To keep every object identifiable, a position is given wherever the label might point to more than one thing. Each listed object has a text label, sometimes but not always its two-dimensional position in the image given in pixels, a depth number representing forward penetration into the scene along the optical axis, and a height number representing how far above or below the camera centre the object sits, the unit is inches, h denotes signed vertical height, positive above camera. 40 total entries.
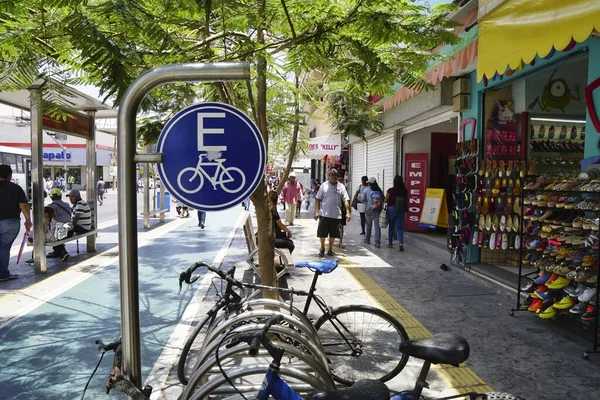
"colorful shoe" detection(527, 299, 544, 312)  209.7 -57.6
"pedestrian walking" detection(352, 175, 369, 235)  454.6 -21.4
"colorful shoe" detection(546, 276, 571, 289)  198.4 -44.6
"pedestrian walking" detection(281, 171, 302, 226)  611.5 -19.9
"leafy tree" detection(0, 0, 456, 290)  101.1 +40.2
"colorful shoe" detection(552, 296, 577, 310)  194.9 -52.5
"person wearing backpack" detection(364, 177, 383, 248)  432.5 -23.2
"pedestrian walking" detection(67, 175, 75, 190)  1567.8 -5.6
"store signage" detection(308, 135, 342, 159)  660.1 +51.3
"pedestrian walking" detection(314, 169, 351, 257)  385.7 -24.4
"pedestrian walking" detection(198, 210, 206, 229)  579.6 -51.1
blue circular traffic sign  74.7 +3.9
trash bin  829.8 -41.9
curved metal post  71.8 +4.7
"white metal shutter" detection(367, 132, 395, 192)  570.9 +29.8
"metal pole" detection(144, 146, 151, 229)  565.0 -30.6
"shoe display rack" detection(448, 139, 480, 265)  322.3 -14.7
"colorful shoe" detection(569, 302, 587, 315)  189.3 -53.1
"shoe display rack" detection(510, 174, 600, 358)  185.6 -29.7
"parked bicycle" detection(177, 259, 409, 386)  161.9 -55.5
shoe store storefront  183.2 +12.3
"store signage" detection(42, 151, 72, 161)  1493.6 +79.4
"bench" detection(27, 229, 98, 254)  335.9 -46.8
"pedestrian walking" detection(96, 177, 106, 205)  1115.3 -23.5
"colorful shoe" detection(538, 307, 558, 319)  202.1 -58.7
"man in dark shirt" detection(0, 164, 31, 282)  298.5 -23.1
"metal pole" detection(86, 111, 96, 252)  410.6 +2.3
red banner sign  490.3 -2.4
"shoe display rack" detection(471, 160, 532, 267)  295.1 -18.2
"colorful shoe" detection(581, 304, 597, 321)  182.9 -53.2
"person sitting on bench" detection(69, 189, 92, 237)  384.2 -30.1
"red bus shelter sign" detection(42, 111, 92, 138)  338.1 +43.3
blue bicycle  78.5 -36.6
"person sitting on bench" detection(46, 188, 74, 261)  366.0 -27.6
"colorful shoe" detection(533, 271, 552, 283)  211.3 -44.8
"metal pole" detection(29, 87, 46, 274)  317.1 -10.4
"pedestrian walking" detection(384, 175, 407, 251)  422.0 -22.1
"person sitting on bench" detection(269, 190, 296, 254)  300.4 -39.0
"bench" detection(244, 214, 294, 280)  259.2 -44.2
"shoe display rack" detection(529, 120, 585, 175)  319.3 +26.1
